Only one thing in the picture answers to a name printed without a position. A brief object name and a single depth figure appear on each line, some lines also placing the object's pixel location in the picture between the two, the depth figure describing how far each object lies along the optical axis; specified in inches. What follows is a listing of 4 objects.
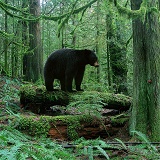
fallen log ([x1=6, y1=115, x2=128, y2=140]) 233.3
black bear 340.5
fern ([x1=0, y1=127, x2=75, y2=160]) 106.3
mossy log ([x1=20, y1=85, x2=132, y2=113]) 306.2
